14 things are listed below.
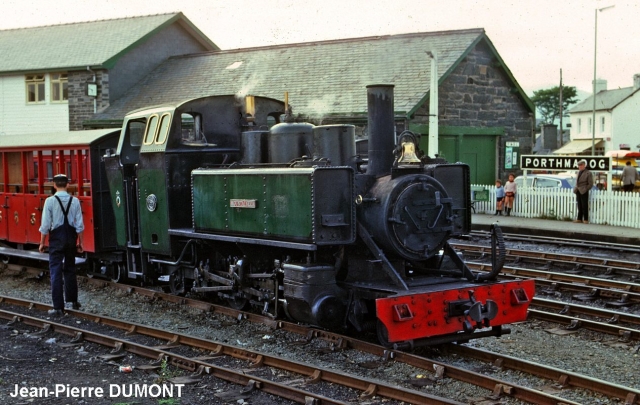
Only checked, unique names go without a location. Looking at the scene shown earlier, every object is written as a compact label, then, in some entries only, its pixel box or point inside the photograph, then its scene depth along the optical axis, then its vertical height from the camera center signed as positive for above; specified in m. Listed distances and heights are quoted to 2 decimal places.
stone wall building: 22.59 +2.06
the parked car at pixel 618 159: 33.49 -0.39
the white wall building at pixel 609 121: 58.28 +2.27
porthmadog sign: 21.11 -0.27
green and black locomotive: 8.05 -0.71
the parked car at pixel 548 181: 26.16 -0.93
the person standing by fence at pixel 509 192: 23.19 -1.13
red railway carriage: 12.52 -0.34
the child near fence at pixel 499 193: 23.52 -1.15
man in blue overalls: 10.23 -0.91
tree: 99.25 +6.24
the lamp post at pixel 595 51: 34.99 +4.44
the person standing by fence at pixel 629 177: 22.80 -0.72
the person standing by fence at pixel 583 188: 20.33 -0.90
